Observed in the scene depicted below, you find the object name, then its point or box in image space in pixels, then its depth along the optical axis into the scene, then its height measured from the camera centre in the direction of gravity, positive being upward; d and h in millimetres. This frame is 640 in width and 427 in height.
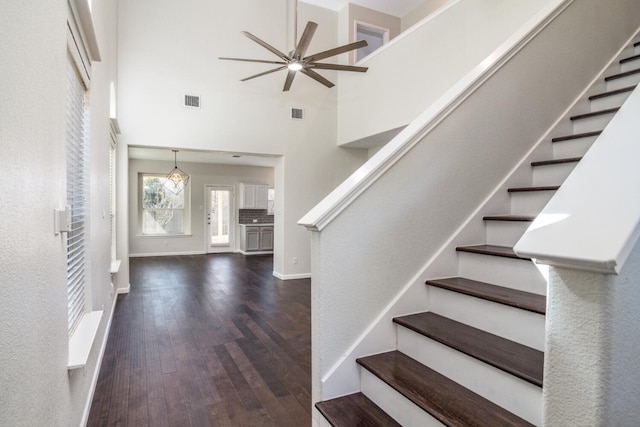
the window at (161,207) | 9422 -70
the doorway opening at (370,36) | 6672 +3463
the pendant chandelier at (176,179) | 8859 +665
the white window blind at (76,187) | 2033 +110
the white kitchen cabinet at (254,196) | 10273 +282
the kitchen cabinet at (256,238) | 9852 -943
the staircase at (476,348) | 1447 -653
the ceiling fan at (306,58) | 3655 +1717
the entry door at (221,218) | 10148 -387
